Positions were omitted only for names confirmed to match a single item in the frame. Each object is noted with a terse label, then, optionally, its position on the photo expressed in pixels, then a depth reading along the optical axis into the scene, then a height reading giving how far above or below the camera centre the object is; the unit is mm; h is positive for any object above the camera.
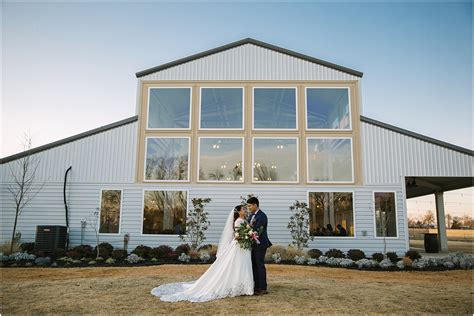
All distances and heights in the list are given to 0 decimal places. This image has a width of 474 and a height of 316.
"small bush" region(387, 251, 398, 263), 12459 -1513
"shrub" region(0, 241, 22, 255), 12581 -1359
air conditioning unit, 12664 -987
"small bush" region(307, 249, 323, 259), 12211 -1395
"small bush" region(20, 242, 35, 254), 12975 -1344
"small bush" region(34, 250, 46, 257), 11895 -1449
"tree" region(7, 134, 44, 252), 14039 +1230
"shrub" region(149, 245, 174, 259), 12430 -1446
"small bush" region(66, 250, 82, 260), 11963 -1488
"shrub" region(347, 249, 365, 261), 12422 -1451
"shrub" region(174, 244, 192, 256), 12484 -1338
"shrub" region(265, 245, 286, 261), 12055 -1339
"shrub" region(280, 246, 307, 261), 12125 -1425
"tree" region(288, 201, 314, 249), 13172 -444
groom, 6801 -706
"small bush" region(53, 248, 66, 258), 12281 -1466
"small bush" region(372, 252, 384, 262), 12215 -1515
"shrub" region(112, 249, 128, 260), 12016 -1453
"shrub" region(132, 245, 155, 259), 12495 -1433
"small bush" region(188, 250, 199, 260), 11897 -1451
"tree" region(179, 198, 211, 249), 13346 -472
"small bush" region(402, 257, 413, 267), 11192 -1529
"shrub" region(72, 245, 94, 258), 12469 -1402
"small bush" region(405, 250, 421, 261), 12249 -1436
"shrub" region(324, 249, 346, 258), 12284 -1422
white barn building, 13797 +2119
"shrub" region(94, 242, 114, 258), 12469 -1385
